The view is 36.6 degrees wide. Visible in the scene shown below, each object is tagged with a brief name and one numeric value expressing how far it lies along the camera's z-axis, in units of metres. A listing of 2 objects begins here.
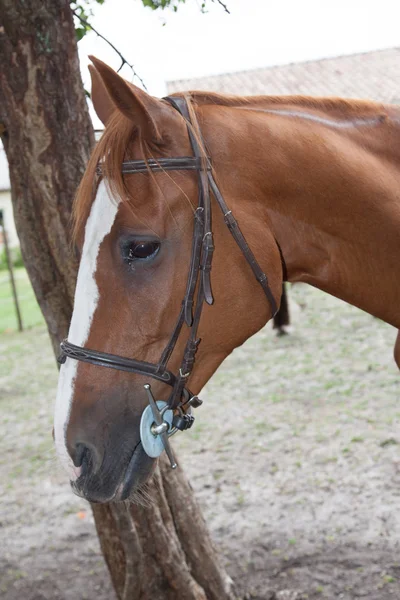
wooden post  12.20
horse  1.77
